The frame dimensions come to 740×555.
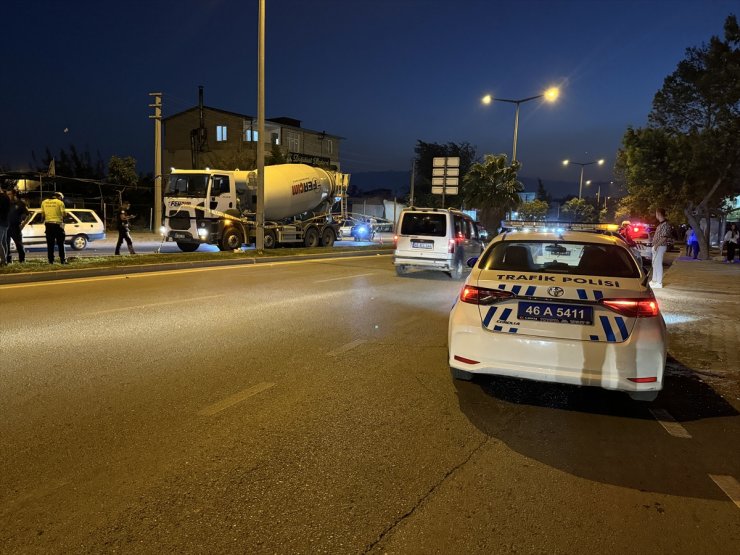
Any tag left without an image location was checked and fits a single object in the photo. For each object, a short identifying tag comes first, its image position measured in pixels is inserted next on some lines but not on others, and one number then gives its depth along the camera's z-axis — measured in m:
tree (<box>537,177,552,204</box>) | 110.53
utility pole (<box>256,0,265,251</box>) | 18.09
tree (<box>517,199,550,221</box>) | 58.34
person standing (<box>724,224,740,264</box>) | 21.23
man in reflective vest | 12.95
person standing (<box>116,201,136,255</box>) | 15.99
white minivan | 13.38
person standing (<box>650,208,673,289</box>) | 12.10
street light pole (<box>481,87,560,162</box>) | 27.63
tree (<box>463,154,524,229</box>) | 37.03
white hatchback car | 18.80
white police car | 4.27
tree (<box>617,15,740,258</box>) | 20.38
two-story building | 45.81
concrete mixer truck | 19.77
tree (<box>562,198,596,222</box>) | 66.61
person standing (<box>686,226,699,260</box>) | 24.80
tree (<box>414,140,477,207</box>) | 64.31
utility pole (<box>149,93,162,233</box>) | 27.67
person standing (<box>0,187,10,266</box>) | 12.34
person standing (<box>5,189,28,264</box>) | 12.95
